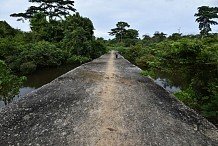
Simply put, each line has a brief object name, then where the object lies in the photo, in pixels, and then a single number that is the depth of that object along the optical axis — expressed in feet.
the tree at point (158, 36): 211.51
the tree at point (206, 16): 154.40
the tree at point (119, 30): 258.57
